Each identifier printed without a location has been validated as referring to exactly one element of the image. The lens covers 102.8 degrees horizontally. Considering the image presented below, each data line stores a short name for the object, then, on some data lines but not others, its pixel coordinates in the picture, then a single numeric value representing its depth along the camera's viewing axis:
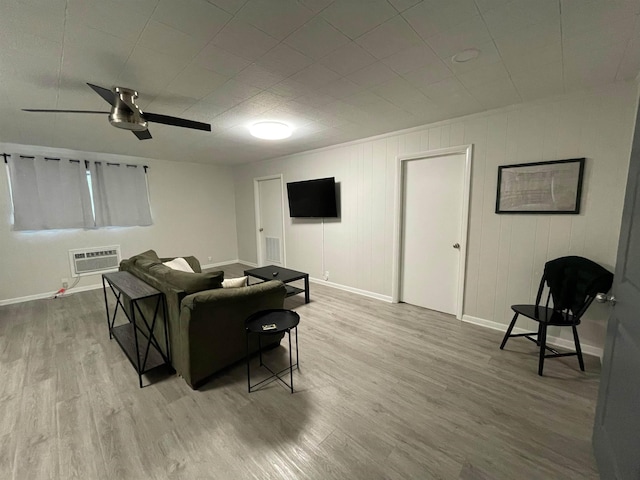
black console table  2.10
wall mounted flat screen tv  4.20
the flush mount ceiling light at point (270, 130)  2.89
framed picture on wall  2.35
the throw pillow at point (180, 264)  3.04
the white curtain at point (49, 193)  3.84
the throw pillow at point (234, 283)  2.45
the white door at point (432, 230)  3.13
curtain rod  3.73
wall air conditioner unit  4.38
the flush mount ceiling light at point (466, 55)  1.65
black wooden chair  2.06
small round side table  1.85
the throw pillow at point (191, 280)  2.02
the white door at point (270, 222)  5.38
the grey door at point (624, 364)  1.04
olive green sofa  1.93
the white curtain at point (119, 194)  4.50
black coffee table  3.63
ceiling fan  1.99
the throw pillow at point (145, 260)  2.55
